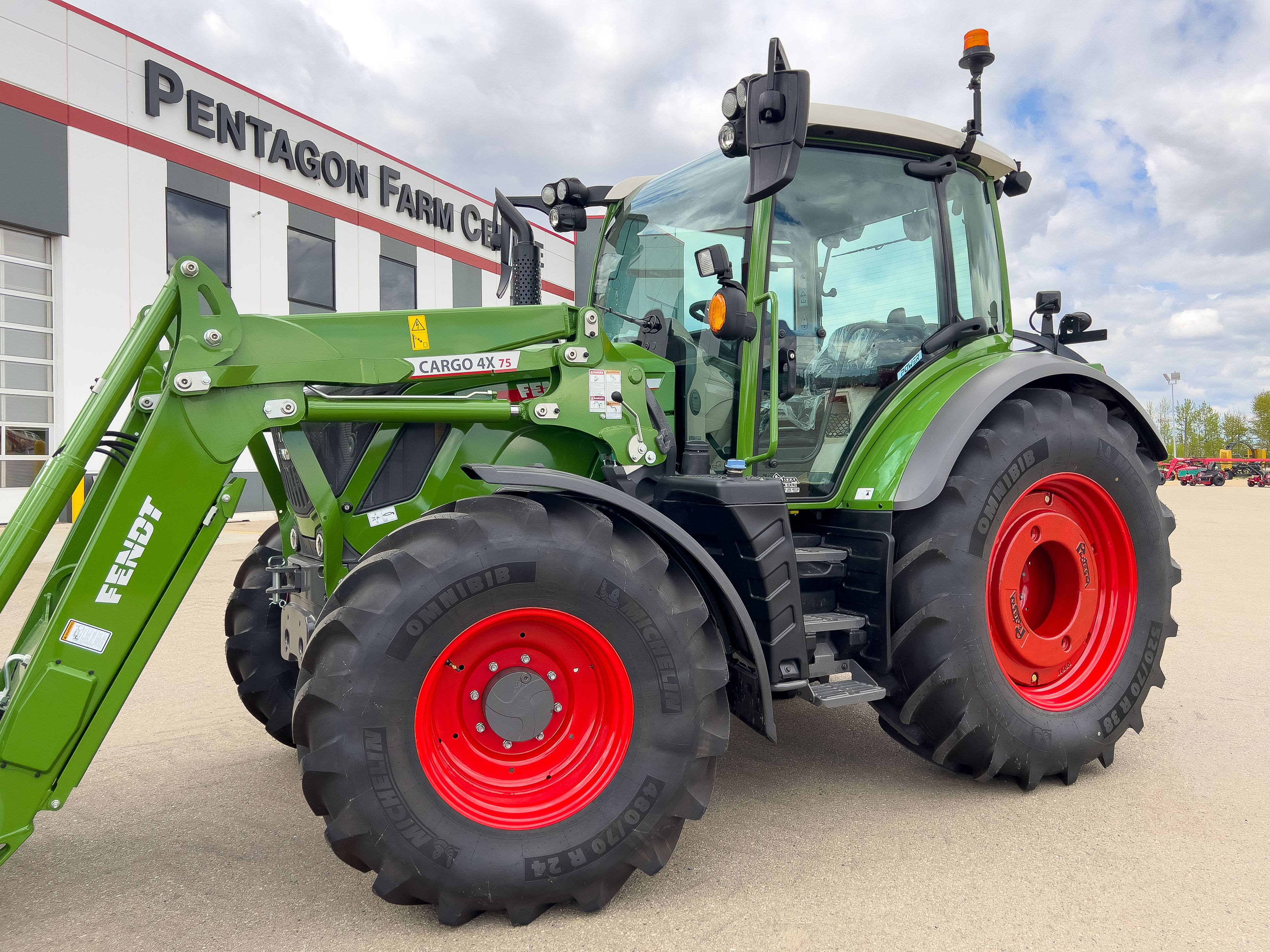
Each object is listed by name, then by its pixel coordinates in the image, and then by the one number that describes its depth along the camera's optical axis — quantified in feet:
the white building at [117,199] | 41.63
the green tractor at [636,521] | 7.95
